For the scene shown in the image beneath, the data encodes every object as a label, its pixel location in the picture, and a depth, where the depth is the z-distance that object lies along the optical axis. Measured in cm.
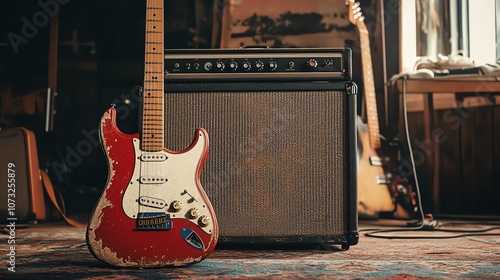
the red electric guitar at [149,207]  139
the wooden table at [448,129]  288
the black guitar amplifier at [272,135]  170
